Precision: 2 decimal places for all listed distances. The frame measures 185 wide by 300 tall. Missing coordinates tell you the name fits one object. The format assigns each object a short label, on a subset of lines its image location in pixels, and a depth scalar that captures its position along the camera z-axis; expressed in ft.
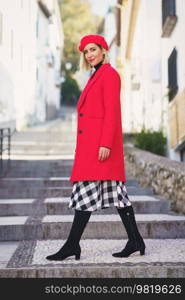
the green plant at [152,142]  31.27
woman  10.91
